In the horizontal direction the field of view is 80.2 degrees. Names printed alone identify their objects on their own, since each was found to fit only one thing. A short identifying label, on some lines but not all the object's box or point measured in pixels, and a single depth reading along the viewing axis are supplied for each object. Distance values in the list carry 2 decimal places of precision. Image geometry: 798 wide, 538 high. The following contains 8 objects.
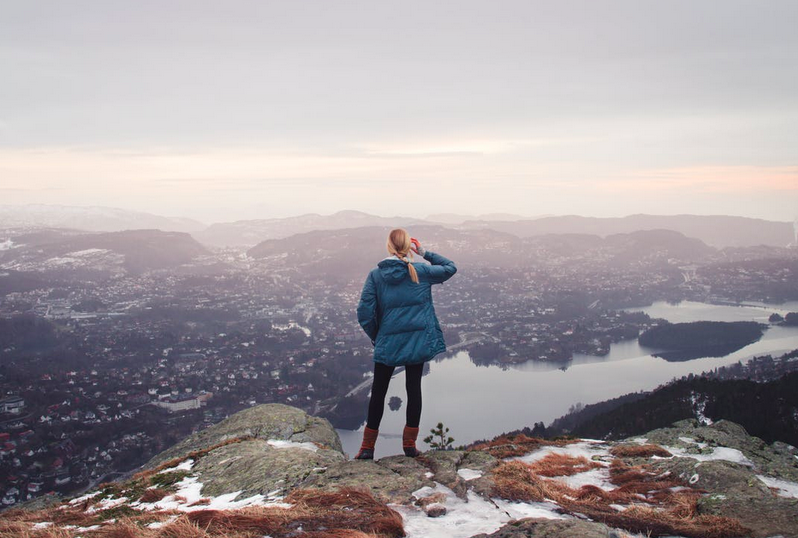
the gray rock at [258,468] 5.20
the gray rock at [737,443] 6.59
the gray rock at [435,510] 3.98
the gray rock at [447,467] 4.61
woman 5.00
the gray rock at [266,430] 8.16
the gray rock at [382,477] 4.43
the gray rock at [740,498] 3.69
